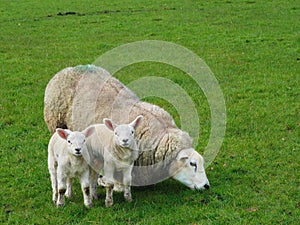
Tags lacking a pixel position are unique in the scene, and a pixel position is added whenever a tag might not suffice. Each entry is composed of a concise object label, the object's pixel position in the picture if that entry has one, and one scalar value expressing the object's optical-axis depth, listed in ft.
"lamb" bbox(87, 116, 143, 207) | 19.53
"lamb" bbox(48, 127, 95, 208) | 19.11
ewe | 21.75
